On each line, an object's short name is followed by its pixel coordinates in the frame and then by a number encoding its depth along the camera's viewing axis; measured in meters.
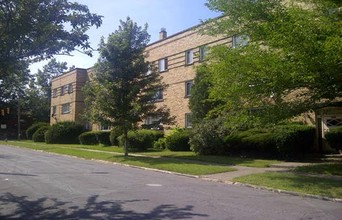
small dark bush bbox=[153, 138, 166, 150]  32.91
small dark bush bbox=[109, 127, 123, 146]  36.26
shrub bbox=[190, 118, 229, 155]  24.31
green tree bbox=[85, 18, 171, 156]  25.98
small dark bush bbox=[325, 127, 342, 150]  21.17
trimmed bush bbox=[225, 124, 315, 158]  21.72
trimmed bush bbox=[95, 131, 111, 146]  39.28
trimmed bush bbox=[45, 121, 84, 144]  46.59
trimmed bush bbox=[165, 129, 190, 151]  29.25
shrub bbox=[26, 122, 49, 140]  57.29
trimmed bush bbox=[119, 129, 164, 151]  30.66
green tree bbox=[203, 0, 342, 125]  12.96
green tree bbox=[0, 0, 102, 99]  8.35
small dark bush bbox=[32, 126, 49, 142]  51.22
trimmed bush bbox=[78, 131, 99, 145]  42.22
